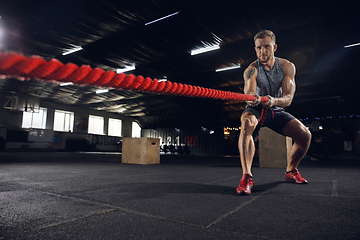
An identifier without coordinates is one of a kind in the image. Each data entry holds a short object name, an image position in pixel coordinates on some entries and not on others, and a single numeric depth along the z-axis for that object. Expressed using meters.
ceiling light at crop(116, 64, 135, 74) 12.59
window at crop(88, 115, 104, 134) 24.01
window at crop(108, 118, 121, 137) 25.92
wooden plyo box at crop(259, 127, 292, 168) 5.72
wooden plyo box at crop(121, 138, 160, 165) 6.53
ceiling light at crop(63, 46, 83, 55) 10.57
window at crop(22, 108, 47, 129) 19.02
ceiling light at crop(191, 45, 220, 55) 10.17
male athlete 2.41
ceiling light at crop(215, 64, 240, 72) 11.83
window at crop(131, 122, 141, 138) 27.95
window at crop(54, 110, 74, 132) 21.16
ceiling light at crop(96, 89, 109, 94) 17.58
